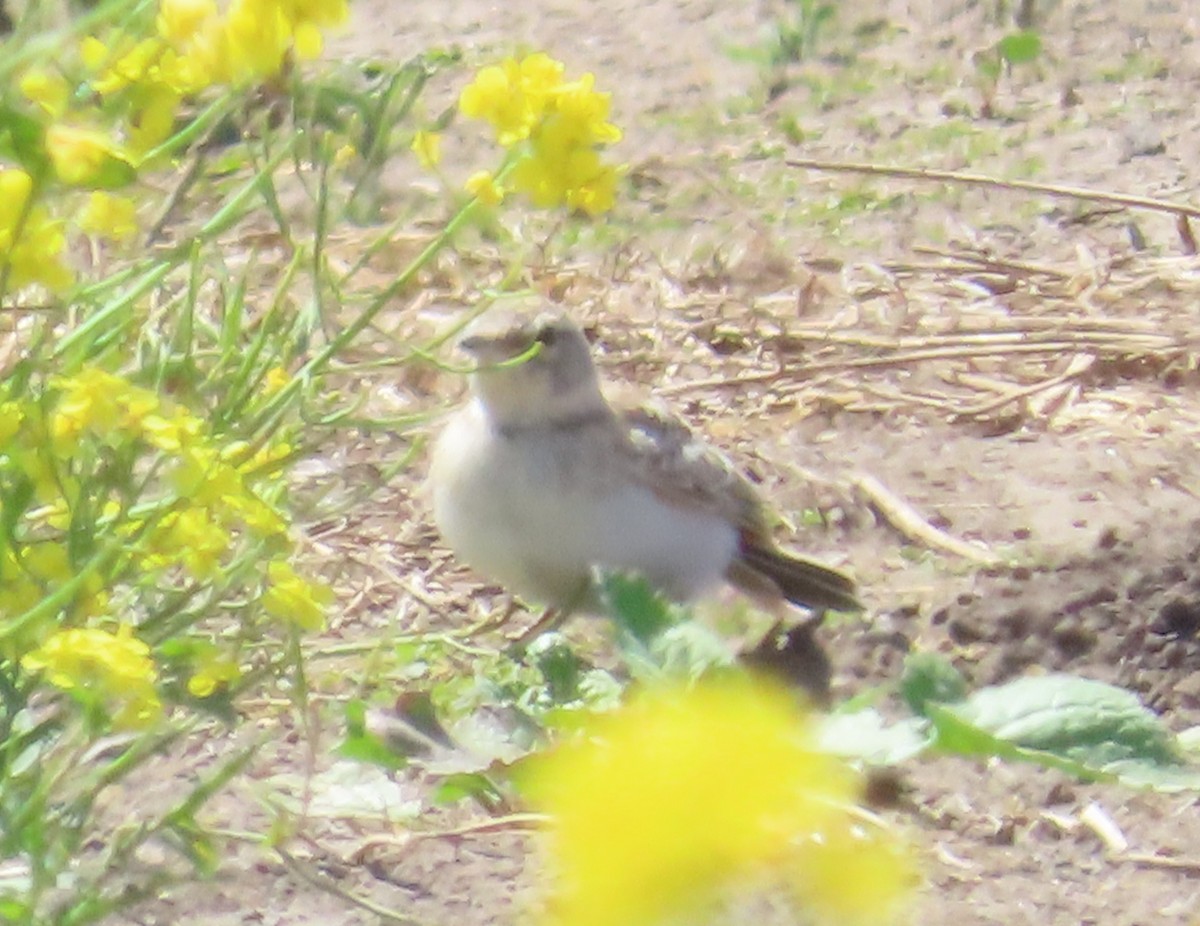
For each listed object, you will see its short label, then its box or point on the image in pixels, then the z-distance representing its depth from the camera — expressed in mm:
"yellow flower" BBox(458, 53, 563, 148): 5109
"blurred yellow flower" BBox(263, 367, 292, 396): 5605
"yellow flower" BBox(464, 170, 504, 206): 5055
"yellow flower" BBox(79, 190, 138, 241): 4840
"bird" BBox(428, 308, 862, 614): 9953
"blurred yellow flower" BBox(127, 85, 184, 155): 4766
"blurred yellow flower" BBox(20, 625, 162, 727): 4043
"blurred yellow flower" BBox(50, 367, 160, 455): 4375
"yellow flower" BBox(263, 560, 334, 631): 4746
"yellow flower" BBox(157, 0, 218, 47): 4492
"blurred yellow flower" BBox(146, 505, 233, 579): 4672
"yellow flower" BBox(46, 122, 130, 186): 3863
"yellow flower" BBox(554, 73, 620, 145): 5125
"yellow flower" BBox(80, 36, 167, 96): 4754
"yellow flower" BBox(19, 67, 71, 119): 4227
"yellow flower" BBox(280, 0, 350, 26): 4359
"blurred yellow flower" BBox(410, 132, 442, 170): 5371
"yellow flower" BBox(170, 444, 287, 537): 4480
